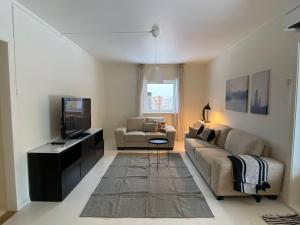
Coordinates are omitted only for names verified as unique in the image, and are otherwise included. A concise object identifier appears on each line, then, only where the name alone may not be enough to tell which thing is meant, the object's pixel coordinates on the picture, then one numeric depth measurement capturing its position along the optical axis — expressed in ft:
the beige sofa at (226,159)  8.88
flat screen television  10.87
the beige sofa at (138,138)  17.63
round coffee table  14.03
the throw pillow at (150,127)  18.87
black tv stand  8.81
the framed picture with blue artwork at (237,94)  12.34
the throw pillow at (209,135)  14.29
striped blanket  8.62
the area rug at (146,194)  8.11
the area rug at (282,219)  7.48
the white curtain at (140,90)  21.42
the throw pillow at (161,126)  18.90
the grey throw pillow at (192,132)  16.55
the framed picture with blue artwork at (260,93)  10.16
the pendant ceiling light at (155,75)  13.94
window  22.21
